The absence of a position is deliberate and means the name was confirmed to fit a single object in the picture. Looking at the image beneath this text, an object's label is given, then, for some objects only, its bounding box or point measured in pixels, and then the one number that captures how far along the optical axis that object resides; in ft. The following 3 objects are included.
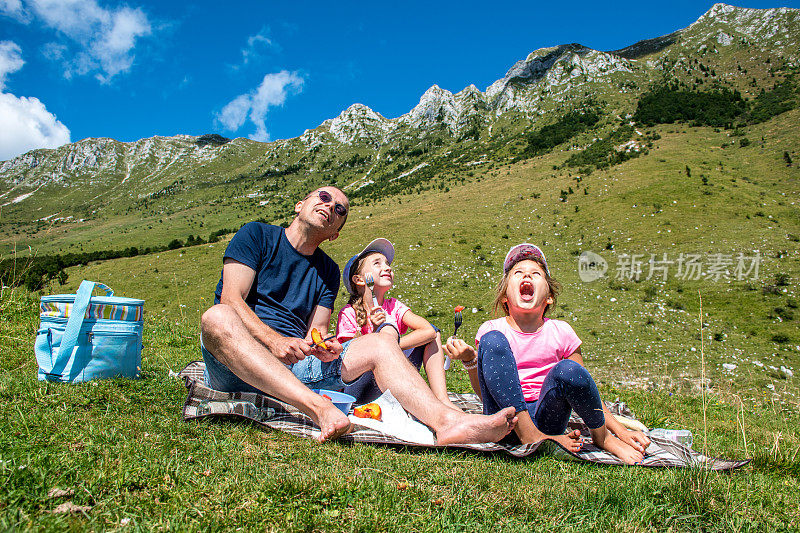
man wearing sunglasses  10.17
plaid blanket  9.95
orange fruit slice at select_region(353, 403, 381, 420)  11.64
